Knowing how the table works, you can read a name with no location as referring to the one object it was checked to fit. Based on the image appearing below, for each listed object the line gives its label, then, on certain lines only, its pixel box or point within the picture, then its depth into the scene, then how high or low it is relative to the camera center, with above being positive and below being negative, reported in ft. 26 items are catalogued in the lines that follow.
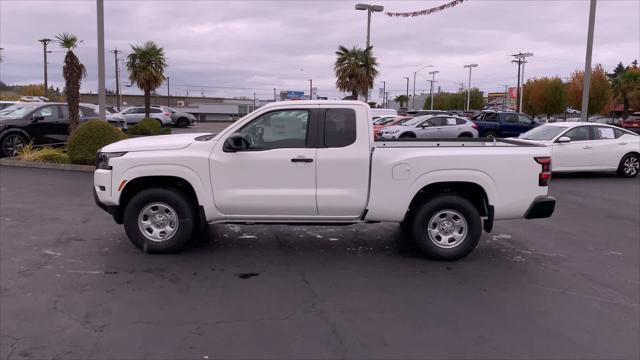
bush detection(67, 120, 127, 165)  43.93 -2.71
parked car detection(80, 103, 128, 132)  79.13 -1.92
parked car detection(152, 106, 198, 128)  130.11 -2.27
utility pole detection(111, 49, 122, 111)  195.97 +11.72
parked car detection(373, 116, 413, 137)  86.35 -1.19
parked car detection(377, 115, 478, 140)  74.59 -1.67
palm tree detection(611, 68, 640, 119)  166.20 +11.10
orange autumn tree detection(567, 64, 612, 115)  172.04 +9.08
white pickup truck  20.47 -2.52
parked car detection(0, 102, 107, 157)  49.24 -1.97
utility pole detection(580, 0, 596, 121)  59.72 +7.11
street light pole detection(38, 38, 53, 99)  191.91 +21.65
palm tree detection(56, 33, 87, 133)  51.19 +2.81
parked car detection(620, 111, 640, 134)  106.63 -0.34
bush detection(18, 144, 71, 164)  45.73 -4.27
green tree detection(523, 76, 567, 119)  195.31 +7.82
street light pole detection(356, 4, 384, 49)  85.97 +16.66
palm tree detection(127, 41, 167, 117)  102.89 +7.75
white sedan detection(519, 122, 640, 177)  45.29 -2.22
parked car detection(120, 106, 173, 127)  122.01 -1.56
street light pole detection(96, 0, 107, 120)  49.03 +3.76
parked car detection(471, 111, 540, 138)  85.76 -1.09
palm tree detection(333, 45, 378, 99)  102.22 +8.11
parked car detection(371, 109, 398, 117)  115.30 +0.48
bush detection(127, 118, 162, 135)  83.82 -3.18
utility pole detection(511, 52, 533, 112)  206.80 +22.83
